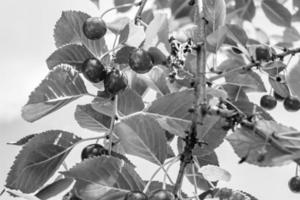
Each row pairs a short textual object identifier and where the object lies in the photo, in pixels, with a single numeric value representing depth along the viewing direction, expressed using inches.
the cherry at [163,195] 20.5
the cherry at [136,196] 20.8
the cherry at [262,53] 26.4
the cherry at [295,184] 27.3
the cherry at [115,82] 23.6
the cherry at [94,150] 23.9
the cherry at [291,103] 31.6
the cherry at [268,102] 32.0
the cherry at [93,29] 24.9
